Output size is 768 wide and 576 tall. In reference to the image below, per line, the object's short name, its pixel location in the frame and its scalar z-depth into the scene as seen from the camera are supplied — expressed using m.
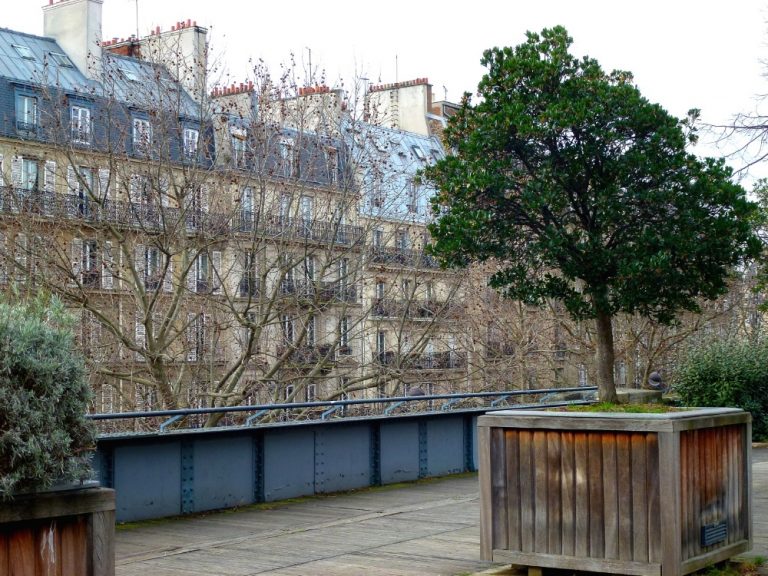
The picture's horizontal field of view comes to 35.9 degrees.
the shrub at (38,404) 5.95
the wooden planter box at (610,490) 9.35
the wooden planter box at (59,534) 6.21
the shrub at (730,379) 24.55
